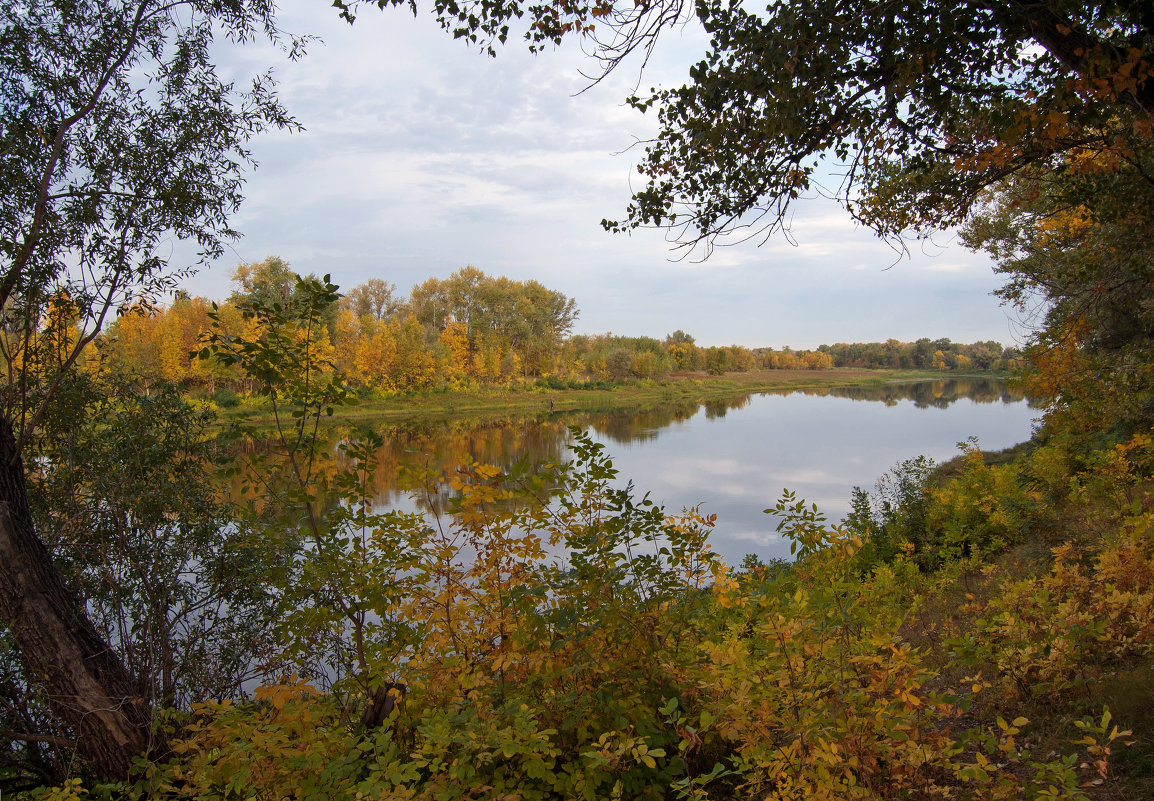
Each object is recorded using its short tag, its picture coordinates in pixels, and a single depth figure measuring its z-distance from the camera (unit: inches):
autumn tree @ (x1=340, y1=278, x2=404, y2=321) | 2201.0
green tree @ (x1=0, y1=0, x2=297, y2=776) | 139.9
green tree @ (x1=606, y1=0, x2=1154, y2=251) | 108.5
